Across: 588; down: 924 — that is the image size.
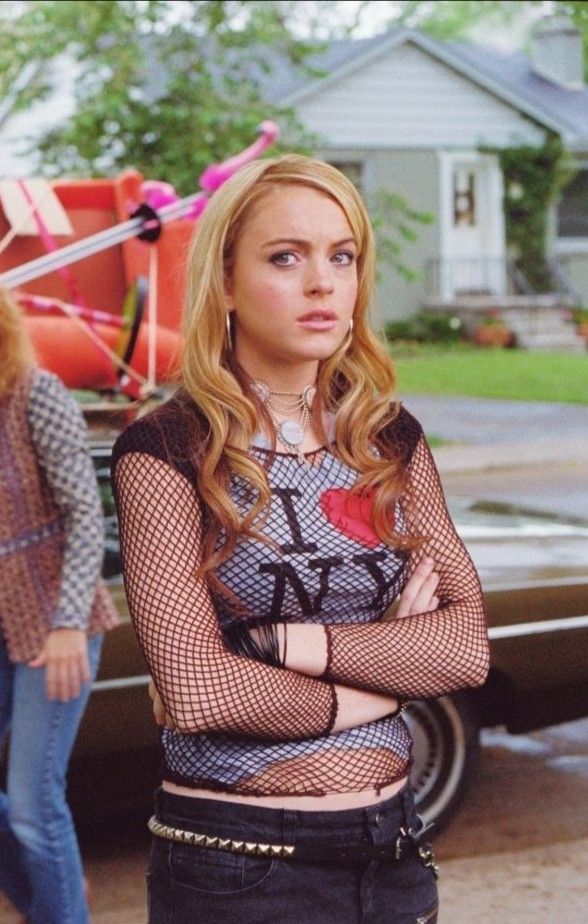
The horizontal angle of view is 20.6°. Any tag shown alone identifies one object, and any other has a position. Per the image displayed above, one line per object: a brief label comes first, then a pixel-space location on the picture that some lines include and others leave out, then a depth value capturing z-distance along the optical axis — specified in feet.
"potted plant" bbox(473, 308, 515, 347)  97.14
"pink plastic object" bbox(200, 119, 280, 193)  21.22
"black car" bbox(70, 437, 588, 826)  16.12
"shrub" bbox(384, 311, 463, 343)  99.45
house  102.17
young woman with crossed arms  6.88
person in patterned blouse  11.43
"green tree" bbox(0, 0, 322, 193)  51.42
